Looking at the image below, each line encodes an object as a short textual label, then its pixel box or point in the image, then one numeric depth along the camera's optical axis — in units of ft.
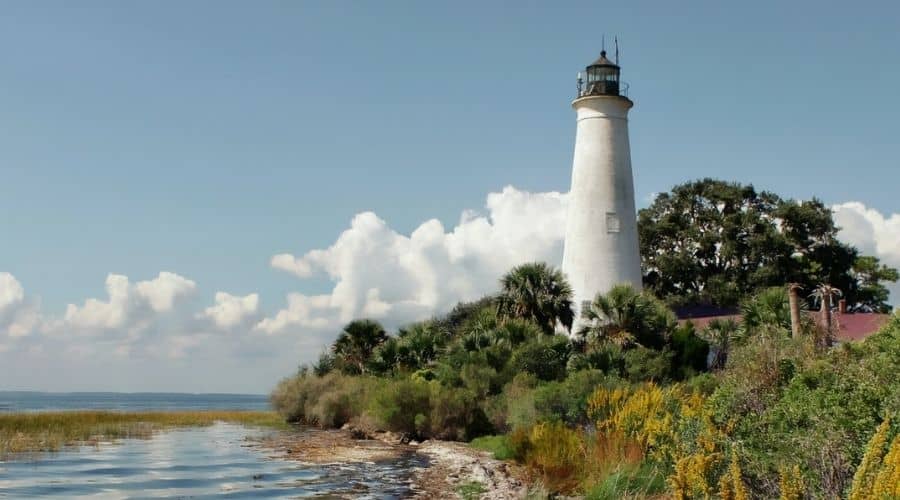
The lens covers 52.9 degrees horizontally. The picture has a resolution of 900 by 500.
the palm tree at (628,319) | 104.17
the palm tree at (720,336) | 107.65
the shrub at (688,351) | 102.78
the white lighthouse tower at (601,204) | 122.72
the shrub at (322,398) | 117.91
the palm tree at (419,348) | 120.57
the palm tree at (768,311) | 105.40
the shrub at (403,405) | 96.53
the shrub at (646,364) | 93.09
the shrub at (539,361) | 97.14
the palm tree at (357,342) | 135.13
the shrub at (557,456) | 52.47
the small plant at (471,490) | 54.68
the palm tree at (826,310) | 89.15
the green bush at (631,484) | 45.50
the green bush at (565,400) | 74.84
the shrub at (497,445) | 72.11
